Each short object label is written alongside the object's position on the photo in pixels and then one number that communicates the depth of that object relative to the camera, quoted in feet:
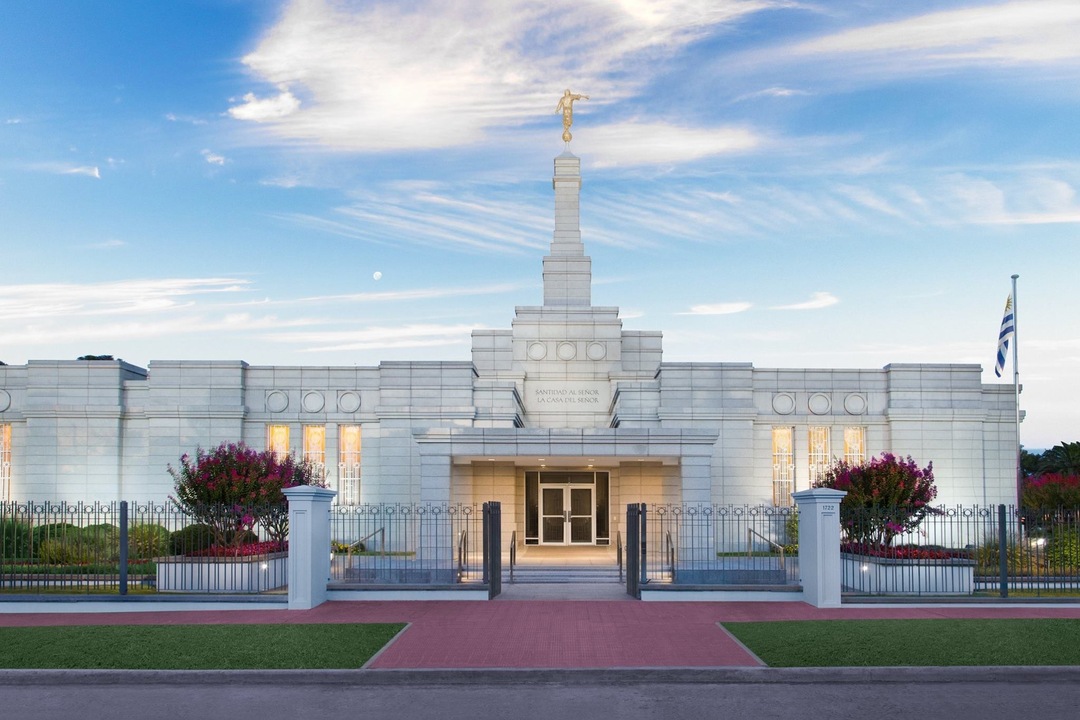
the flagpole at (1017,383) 116.47
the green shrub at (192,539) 74.02
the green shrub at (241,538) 73.17
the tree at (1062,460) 137.49
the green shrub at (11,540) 94.70
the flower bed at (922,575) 70.03
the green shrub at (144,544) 88.99
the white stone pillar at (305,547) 64.69
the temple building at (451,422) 121.80
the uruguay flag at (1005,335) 118.21
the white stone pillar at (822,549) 65.26
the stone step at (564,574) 82.63
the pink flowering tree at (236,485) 78.59
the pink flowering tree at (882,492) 75.15
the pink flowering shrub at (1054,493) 95.80
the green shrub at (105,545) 87.89
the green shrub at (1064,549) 79.97
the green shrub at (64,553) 79.67
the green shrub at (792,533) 101.56
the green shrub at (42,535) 91.94
